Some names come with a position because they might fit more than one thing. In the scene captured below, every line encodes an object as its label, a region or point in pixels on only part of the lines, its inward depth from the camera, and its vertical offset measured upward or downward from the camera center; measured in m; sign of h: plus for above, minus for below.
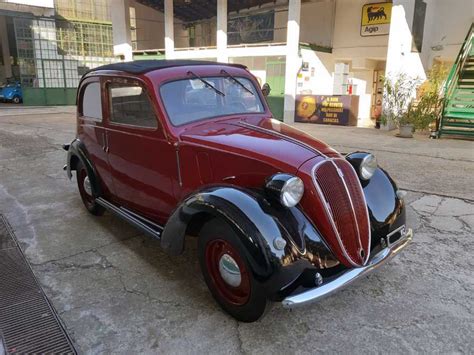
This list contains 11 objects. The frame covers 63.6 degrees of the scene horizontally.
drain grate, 2.45 -1.64
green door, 16.33 -0.06
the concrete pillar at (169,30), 19.42 +2.56
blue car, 25.69 -0.92
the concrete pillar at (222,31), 17.22 +2.25
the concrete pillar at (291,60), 15.12 +0.91
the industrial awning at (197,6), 19.61 +4.00
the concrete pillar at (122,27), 21.56 +2.96
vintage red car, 2.39 -0.76
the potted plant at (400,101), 11.26 -0.51
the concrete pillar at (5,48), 29.91 +2.42
